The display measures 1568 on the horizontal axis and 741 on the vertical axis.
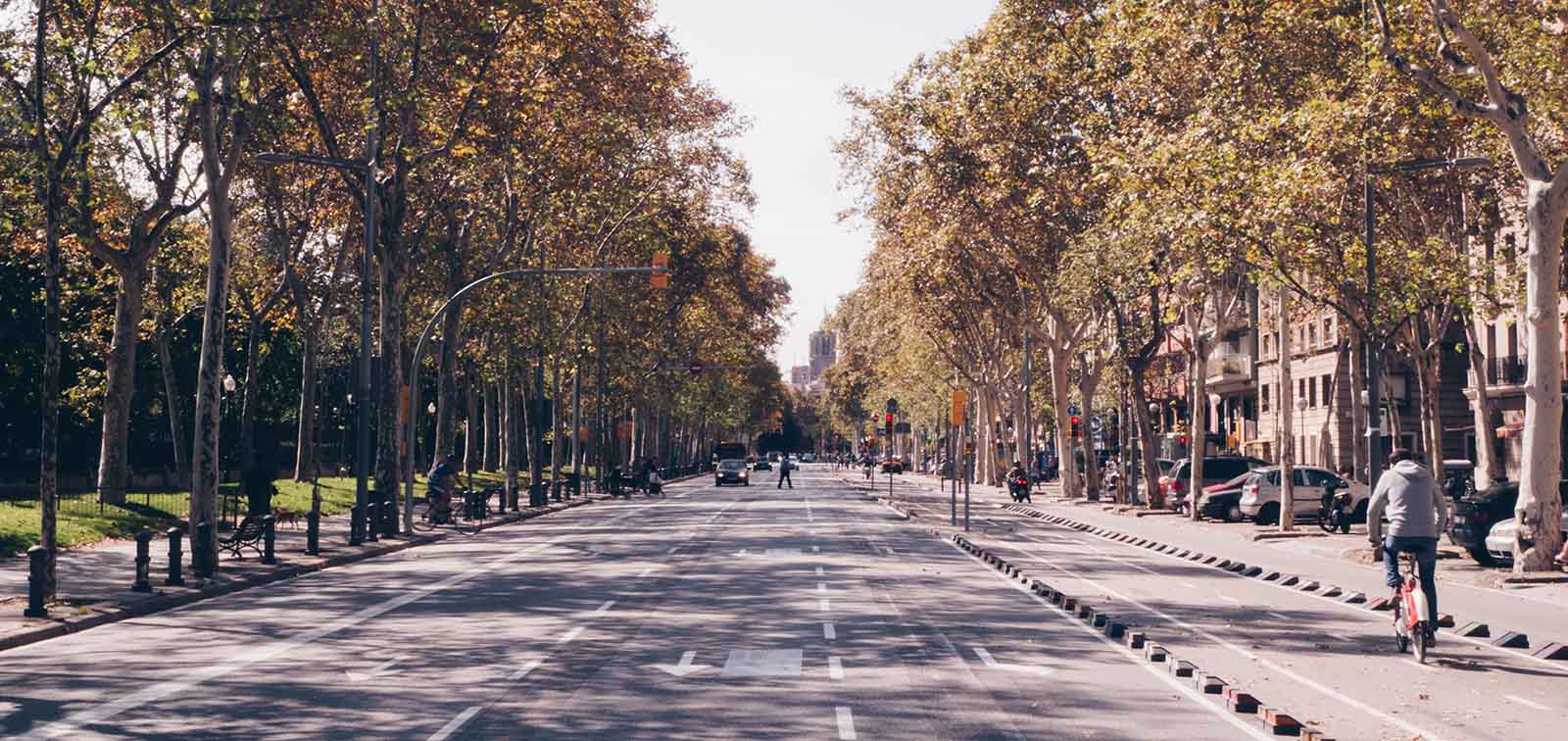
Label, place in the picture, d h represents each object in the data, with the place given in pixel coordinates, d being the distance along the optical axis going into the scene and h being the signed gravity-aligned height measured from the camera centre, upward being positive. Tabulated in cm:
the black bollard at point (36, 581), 1783 -130
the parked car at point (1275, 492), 4297 -79
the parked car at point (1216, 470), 5016 -24
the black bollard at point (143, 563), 2098 -129
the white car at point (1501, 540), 2591 -124
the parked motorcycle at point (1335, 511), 4056 -120
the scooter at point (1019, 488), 6044 -95
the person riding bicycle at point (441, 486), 4062 -59
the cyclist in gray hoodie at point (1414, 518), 1462 -50
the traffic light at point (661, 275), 3759 +436
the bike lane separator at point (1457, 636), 1453 -179
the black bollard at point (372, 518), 3306 -112
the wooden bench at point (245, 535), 2688 -119
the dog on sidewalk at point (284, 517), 3400 -114
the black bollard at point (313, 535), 2872 -128
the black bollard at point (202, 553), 2305 -128
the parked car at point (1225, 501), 4650 -109
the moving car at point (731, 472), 8862 -53
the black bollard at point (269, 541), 2650 -128
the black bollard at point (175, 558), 2169 -127
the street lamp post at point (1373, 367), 2860 +182
